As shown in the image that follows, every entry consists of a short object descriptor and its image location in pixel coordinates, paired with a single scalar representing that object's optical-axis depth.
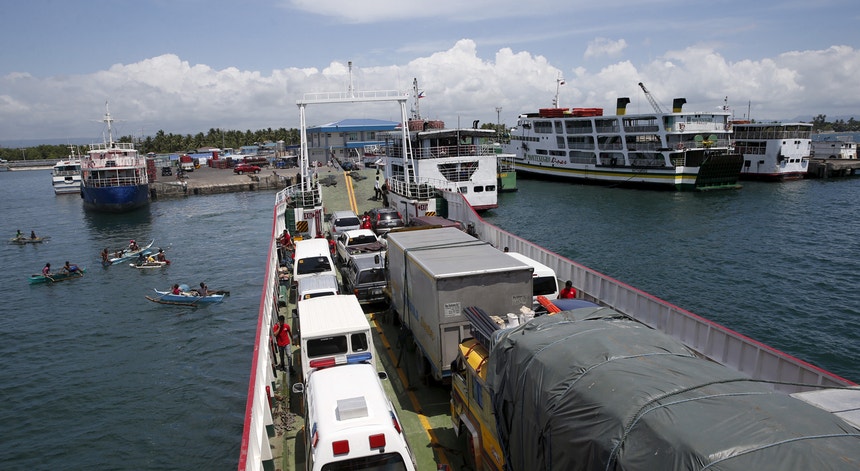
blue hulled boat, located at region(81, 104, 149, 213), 56.84
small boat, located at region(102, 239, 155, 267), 33.62
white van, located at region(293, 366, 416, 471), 6.90
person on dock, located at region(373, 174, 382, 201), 37.43
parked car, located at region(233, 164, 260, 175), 94.88
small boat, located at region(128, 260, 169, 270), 32.09
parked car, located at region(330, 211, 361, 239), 24.75
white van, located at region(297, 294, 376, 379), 10.35
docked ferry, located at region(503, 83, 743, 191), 57.97
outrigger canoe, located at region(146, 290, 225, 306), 24.34
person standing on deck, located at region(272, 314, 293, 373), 12.52
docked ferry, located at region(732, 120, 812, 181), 66.44
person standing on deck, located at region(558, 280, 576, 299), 13.59
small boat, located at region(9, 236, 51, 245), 42.06
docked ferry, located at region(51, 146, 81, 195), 79.31
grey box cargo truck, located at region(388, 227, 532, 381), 10.08
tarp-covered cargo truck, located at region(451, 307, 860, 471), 3.95
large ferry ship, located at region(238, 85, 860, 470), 6.90
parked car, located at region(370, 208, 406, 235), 25.89
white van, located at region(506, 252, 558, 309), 14.14
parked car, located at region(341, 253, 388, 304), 16.83
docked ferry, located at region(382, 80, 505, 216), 43.44
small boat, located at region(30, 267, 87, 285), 29.91
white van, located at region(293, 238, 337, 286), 17.83
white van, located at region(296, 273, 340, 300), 14.79
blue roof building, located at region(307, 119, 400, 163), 108.56
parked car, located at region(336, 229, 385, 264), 19.20
